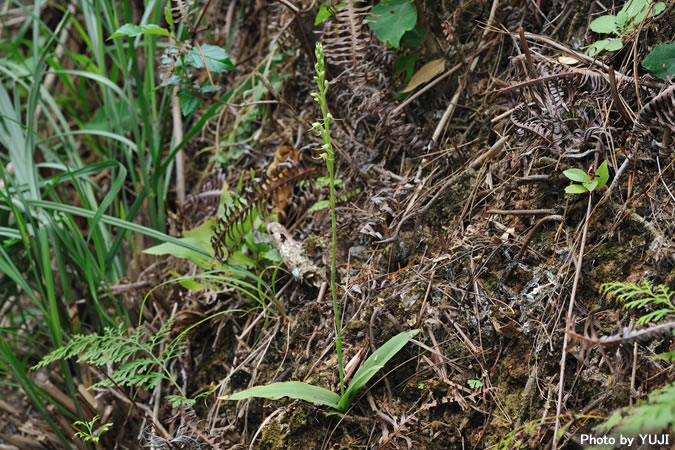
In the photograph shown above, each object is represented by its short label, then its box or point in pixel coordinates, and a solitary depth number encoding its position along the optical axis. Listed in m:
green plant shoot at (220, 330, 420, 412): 1.31
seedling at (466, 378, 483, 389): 1.30
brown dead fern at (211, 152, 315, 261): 1.83
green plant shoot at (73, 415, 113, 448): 1.45
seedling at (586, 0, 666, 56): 1.47
